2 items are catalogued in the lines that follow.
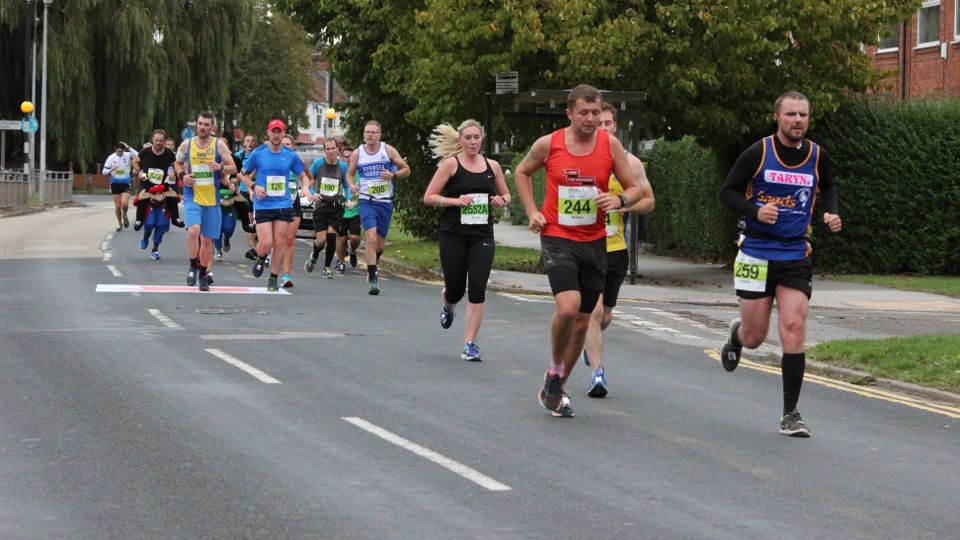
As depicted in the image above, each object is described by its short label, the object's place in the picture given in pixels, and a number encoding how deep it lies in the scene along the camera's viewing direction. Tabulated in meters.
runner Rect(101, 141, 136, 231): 36.41
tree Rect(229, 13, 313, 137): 89.00
